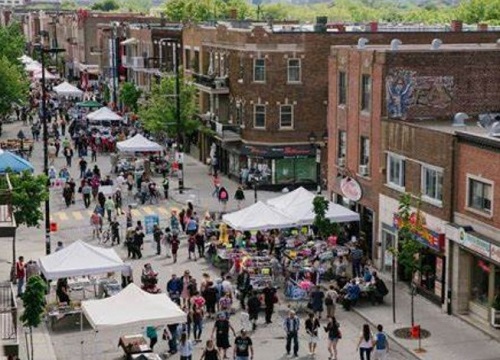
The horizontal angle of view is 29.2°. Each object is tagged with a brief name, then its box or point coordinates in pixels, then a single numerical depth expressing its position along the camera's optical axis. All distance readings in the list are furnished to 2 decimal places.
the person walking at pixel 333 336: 26.69
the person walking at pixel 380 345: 25.67
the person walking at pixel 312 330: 26.81
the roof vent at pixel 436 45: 39.51
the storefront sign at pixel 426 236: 32.28
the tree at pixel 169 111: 63.59
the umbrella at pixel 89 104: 86.94
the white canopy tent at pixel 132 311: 25.67
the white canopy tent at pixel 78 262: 31.20
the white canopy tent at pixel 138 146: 59.62
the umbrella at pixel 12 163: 42.91
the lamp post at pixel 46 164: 37.57
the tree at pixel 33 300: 24.27
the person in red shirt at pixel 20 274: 33.39
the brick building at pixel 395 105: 36.41
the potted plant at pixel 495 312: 29.09
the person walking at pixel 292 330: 27.16
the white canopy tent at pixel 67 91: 95.31
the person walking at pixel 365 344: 25.73
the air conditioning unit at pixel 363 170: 39.16
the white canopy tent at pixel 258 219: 37.72
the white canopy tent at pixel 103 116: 75.38
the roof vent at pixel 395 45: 38.44
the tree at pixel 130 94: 82.88
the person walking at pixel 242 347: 25.08
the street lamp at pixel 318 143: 55.13
